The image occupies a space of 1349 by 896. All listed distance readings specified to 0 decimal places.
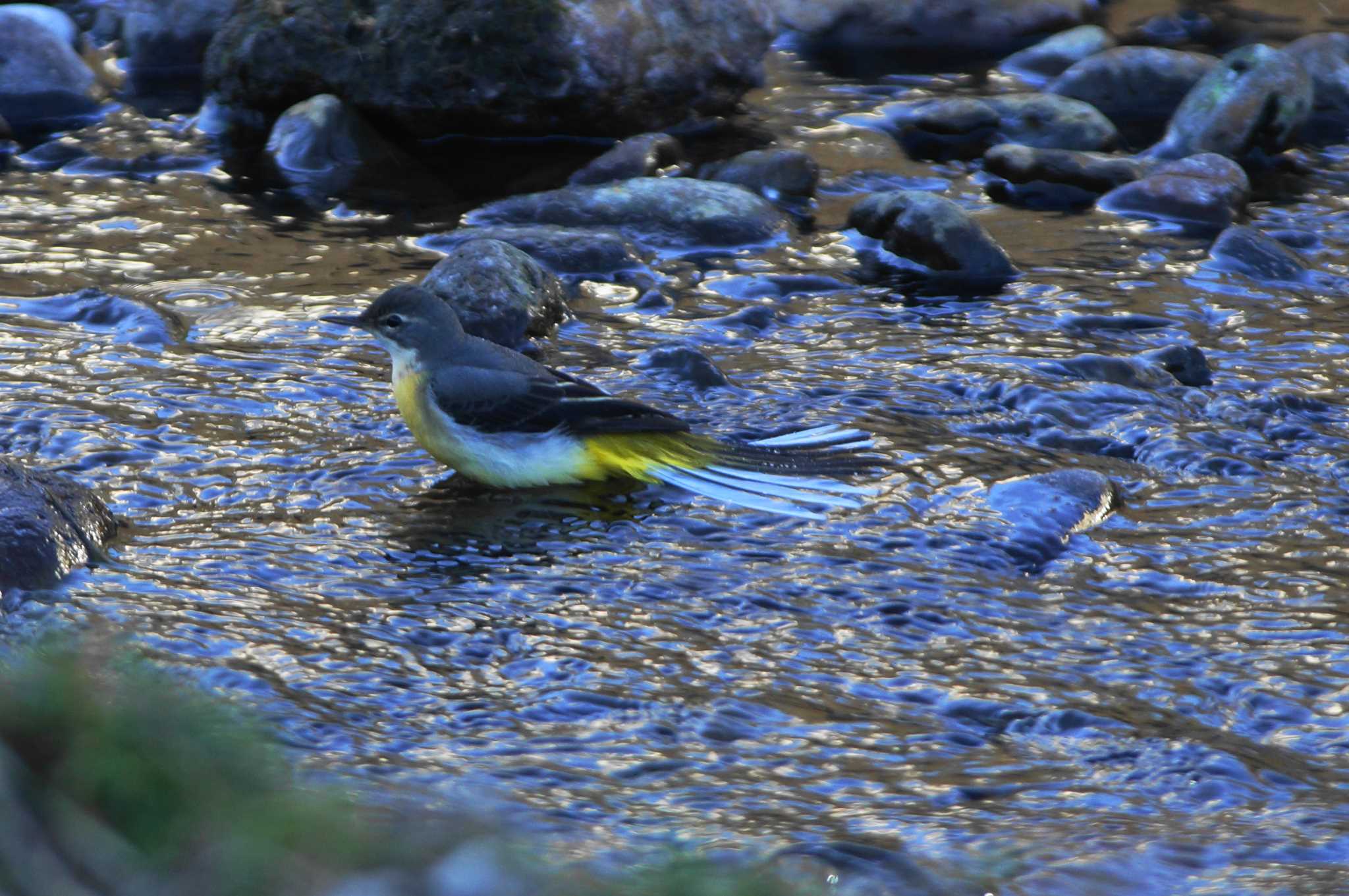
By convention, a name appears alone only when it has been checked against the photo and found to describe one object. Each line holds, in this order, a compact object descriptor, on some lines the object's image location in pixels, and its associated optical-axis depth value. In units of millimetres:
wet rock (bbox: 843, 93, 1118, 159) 11133
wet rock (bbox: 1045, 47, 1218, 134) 11977
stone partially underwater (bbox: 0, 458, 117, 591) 5570
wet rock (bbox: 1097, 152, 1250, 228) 9852
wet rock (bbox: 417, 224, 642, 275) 9125
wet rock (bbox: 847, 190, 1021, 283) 9078
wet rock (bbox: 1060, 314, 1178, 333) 8352
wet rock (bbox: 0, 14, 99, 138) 11523
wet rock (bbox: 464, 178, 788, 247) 9570
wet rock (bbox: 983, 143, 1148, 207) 10328
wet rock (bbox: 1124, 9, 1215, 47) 13141
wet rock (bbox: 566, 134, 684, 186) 10398
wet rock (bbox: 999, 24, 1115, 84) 12641
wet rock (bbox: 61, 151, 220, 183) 10492
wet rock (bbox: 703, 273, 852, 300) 8922
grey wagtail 6723
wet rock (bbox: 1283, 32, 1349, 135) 11680
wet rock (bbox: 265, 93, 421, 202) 10625
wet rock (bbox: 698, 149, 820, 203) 10336
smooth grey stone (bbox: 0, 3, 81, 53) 11930
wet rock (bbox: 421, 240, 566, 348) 8250
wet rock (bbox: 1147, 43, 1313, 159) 10820
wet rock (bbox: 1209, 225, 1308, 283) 8961
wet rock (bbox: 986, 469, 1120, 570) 6176
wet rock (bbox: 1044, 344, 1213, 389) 7691
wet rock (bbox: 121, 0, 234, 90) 12555
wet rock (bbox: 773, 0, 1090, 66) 13250
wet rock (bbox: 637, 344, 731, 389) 7727
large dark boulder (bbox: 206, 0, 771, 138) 10859
